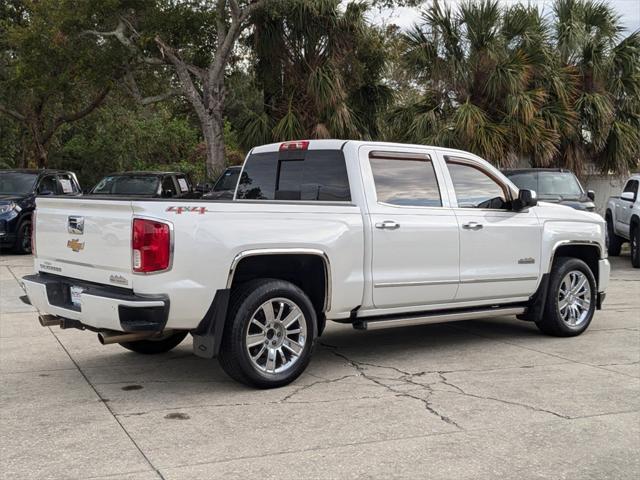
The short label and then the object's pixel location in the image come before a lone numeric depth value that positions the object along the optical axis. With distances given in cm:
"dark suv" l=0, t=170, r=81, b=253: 1683
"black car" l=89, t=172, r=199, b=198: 1734
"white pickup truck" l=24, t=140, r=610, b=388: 566
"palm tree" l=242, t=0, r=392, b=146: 1944
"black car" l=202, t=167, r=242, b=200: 1725
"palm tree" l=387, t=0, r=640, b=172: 1797
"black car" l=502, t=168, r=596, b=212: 1429
